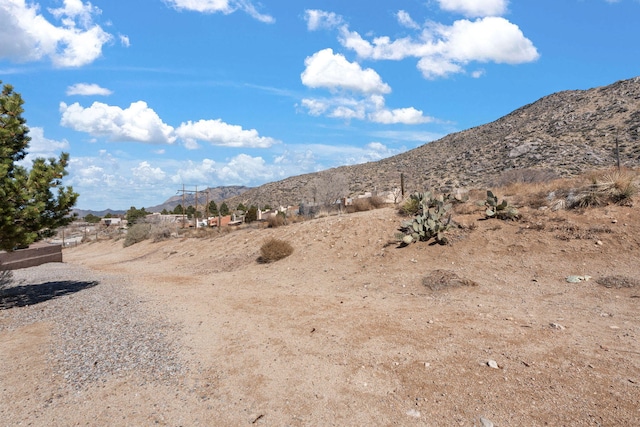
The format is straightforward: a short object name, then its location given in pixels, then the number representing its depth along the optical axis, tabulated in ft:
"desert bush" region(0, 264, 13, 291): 39.23
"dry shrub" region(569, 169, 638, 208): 38.42
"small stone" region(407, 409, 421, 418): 13.37
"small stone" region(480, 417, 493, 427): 12.45
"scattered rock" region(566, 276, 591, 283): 27.99
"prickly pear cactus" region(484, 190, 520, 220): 41.50
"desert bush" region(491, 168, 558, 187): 77.22
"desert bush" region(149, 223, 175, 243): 110.93
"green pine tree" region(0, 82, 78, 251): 29.12
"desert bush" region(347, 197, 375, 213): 72.23
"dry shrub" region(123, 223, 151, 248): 119.14
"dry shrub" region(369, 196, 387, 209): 73.00
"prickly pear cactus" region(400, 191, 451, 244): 41.86
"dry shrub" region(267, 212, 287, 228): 76.02
